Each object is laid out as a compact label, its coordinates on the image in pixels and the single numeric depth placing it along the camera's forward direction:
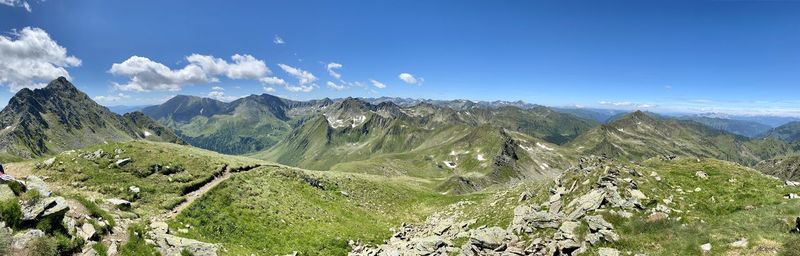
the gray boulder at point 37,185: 22.31
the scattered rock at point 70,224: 20.59
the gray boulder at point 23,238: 17.59
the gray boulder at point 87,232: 21.03
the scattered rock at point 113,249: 21.11
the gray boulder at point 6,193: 20.70
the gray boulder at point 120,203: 32.89
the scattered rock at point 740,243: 21.72
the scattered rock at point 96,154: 48.81
